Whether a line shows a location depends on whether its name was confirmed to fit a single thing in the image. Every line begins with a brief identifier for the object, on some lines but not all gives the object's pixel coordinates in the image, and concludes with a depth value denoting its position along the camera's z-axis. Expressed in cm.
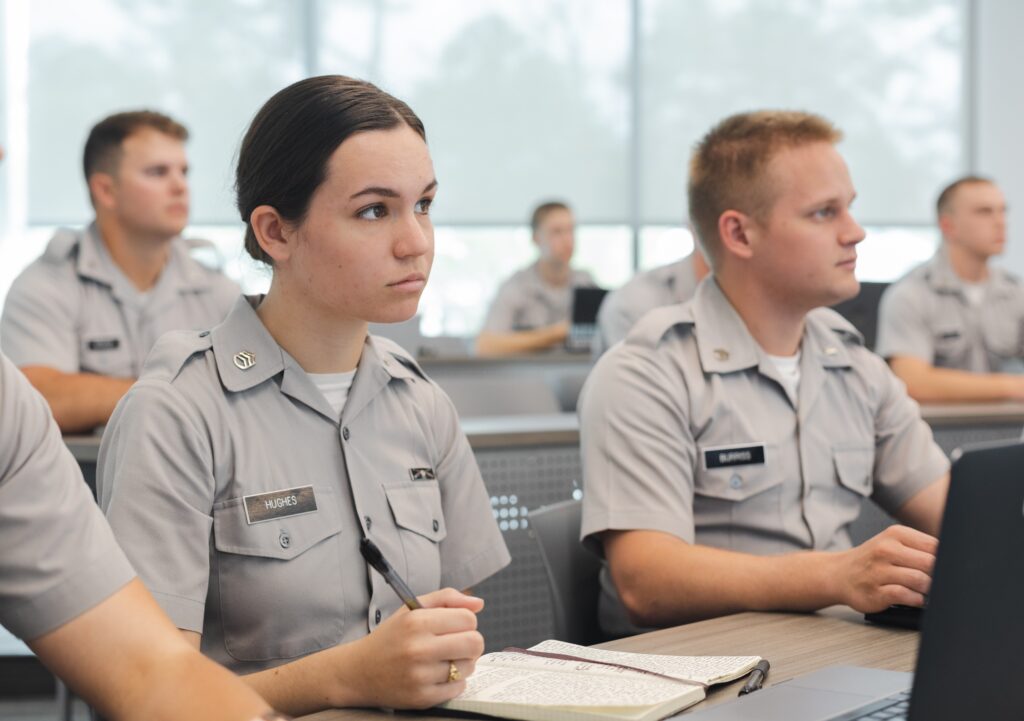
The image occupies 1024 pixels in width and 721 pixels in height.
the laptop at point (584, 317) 573
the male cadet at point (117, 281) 314
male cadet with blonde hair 178
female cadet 137
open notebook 104
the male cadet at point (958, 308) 438
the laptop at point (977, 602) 83
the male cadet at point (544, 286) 700
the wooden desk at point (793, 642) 128
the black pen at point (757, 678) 114
